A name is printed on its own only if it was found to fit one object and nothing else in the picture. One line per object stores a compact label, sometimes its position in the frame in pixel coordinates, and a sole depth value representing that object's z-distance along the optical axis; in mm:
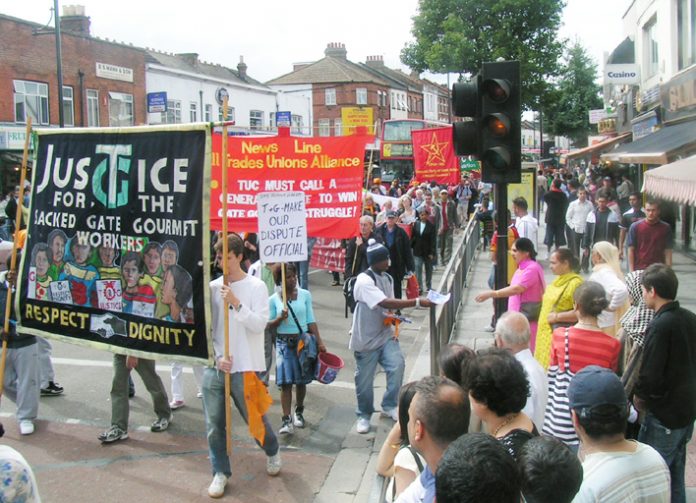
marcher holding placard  6716
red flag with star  18188
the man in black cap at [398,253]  11352
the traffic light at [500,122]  6332
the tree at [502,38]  45625
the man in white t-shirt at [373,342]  6613
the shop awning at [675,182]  7862
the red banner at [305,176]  9805
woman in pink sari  7180
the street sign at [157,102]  34031
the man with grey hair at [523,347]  4168
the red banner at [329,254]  13917
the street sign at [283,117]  46031
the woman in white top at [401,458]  3127
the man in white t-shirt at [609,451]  2898
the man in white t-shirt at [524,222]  11172
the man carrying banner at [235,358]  5520
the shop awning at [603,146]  24484
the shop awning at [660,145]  12273
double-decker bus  41281
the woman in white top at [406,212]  14711
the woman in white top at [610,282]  6219
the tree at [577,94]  53344
